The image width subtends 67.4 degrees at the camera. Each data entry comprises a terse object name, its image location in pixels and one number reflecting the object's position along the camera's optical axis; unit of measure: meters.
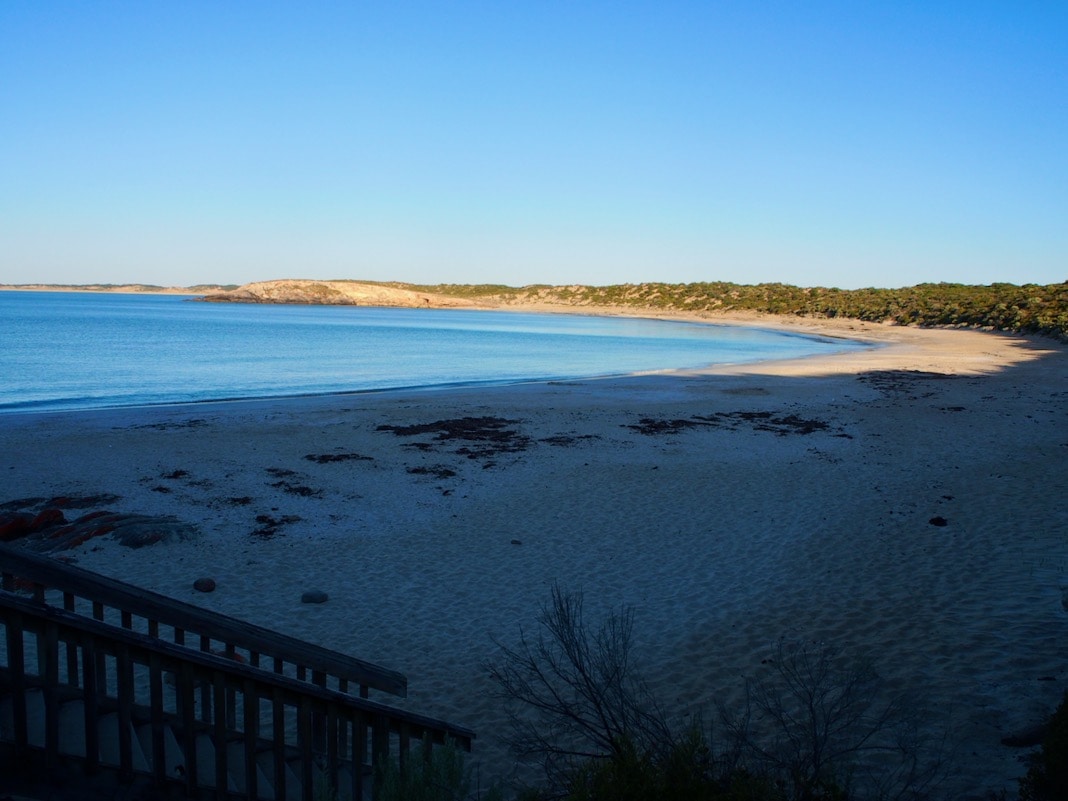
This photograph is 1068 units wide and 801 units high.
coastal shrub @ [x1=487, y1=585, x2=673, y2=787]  4.19
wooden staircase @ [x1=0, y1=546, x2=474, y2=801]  3.02
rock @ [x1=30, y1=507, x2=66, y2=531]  9.72
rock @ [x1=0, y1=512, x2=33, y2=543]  9.27
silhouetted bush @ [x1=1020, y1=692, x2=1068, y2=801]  3.56
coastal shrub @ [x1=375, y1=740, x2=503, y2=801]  3.52
